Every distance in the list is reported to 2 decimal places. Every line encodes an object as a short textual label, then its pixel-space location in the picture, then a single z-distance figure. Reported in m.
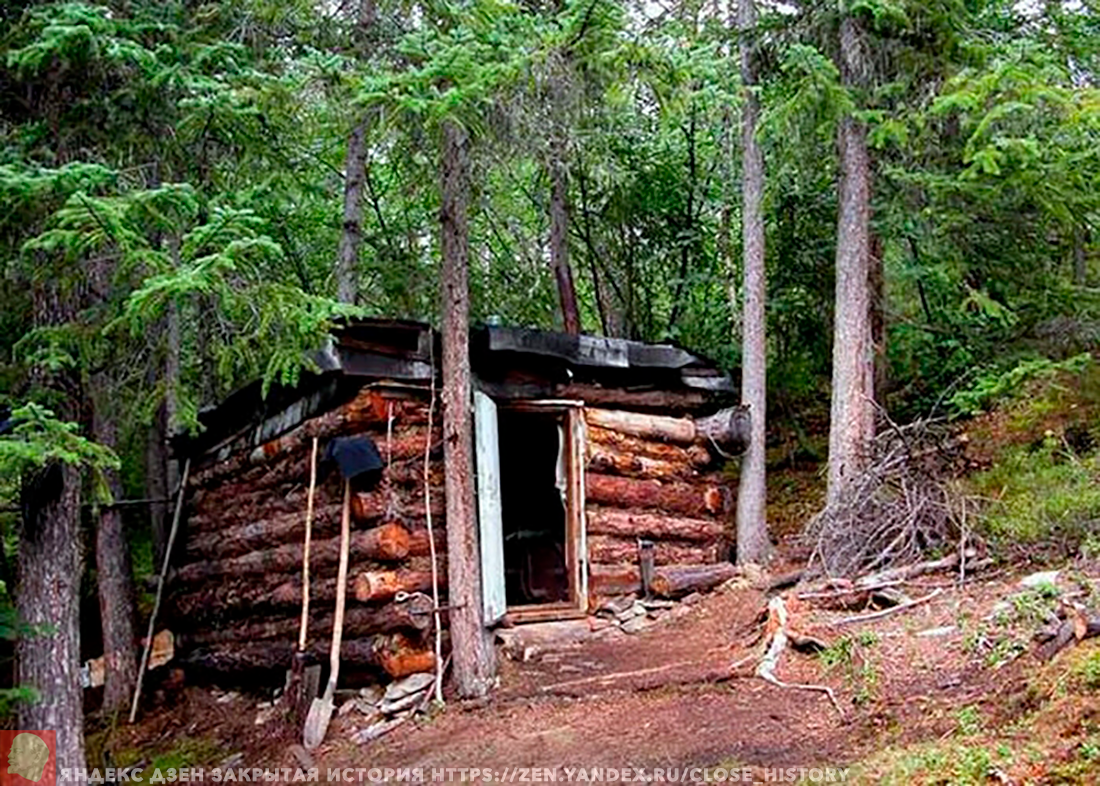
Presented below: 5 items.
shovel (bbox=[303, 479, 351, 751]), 7.29
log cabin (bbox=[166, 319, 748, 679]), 8.02
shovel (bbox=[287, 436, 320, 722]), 7.82
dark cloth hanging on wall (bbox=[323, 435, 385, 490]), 7.80
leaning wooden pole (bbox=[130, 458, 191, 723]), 10.01
